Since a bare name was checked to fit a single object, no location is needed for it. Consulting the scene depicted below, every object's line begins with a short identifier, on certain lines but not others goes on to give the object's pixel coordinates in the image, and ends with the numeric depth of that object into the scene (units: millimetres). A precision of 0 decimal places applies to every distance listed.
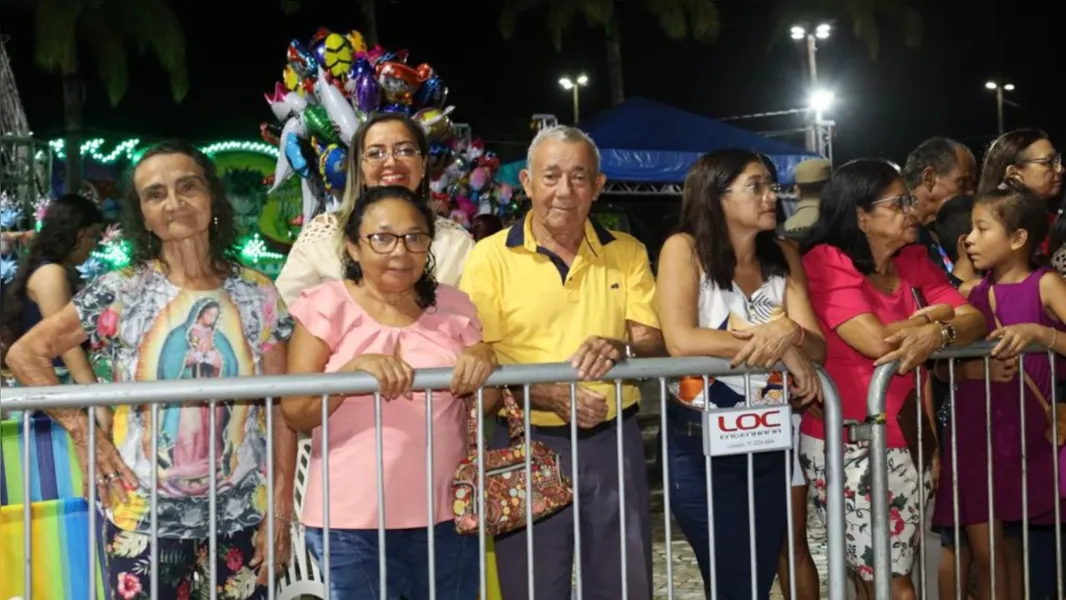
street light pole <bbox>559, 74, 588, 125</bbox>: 31548
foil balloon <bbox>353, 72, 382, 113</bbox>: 5164
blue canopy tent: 15719
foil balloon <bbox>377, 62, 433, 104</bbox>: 5285
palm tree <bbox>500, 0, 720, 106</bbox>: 24453
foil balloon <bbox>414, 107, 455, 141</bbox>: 5367
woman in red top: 3902
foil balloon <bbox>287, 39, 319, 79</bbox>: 5535
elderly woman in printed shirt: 3221
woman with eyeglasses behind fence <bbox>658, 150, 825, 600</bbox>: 3734
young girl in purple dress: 4453
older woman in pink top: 3281
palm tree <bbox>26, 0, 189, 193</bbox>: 21156
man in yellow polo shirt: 3711
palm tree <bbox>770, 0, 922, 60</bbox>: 25609
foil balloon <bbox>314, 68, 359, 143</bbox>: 5023
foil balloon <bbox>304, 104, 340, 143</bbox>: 5082
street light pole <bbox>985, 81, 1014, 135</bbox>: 31641
